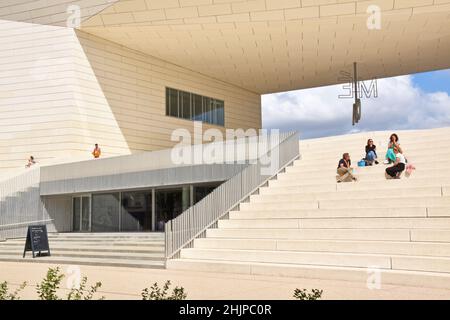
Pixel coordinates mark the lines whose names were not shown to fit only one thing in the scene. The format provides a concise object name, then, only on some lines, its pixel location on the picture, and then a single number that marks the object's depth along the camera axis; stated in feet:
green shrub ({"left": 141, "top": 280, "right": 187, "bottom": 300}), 15.81
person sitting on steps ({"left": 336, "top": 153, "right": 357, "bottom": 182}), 45.70
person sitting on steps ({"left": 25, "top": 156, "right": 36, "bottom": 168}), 71.45
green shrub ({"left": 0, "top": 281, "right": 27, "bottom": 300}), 17.79
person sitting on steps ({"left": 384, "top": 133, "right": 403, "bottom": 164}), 46.29
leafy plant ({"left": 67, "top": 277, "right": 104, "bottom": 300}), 25.37
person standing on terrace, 70.33
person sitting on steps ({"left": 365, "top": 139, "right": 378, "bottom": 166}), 49.24
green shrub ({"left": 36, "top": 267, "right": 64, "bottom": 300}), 16.98
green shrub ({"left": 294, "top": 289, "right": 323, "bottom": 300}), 14.33
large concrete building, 62.13
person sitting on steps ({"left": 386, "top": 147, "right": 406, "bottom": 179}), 43.21
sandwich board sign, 49.73
